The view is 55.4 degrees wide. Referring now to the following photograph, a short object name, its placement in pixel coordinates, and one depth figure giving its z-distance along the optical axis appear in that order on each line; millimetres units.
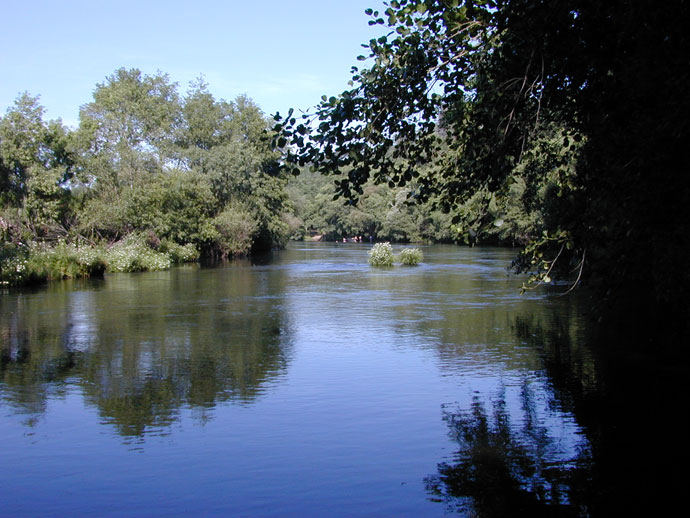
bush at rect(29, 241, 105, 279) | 32344
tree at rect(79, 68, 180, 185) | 48688
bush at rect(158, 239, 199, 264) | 48488
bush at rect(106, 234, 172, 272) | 39188
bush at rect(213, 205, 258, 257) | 55562
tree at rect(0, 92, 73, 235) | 40844
